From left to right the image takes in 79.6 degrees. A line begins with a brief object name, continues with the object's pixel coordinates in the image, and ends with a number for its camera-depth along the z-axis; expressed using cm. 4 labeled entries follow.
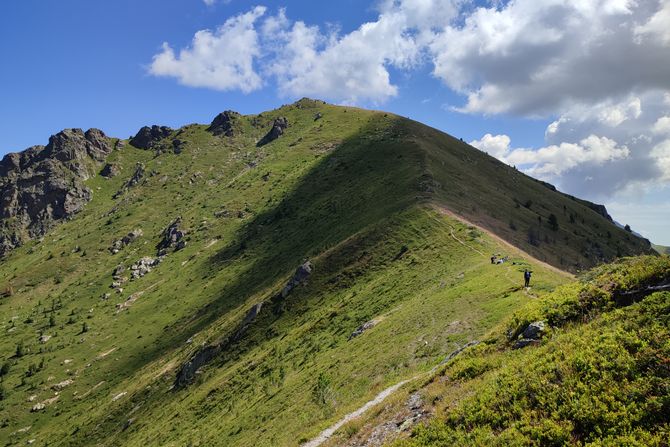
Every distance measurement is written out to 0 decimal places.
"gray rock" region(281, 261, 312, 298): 6412
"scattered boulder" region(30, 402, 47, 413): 8672
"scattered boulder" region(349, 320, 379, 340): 4244
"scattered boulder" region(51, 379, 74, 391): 9081
